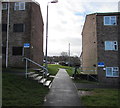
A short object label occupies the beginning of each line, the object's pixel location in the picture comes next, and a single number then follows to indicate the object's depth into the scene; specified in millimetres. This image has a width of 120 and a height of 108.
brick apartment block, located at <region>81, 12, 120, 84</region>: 12224
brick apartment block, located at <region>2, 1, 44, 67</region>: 11396
